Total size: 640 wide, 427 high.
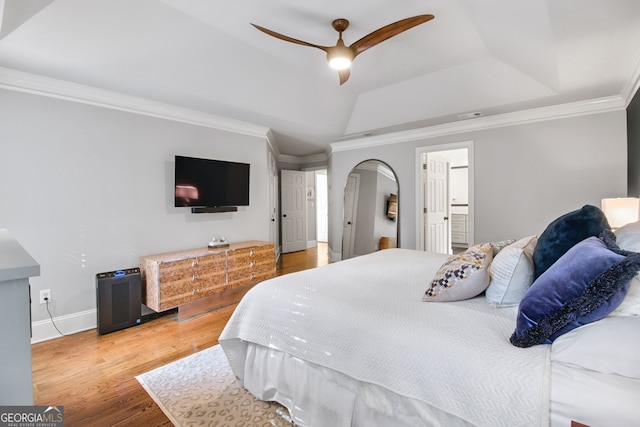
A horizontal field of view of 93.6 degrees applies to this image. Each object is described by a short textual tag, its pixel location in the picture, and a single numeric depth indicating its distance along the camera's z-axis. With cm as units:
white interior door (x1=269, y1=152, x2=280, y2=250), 524
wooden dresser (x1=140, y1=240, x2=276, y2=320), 313
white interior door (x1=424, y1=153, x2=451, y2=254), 496
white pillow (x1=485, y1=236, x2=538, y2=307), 146
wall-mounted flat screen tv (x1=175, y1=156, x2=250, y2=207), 363
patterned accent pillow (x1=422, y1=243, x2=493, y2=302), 156
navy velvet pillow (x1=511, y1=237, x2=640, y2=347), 99
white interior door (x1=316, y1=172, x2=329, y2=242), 923
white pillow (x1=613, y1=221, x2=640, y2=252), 121
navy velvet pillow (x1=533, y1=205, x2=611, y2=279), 145
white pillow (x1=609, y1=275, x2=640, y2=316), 99
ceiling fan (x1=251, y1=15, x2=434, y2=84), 210
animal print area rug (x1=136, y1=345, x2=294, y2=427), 175
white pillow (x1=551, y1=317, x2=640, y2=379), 92
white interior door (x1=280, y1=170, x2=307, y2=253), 711
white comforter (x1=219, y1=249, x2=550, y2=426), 103
